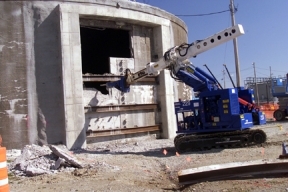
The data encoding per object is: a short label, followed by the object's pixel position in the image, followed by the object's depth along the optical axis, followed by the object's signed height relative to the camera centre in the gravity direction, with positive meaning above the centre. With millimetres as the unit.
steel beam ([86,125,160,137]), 13859 -593
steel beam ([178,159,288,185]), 6880 -1275
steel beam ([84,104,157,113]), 13977 +477
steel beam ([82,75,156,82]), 14123 +1845
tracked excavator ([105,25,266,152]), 11352 +191
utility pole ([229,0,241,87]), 23342 +3561
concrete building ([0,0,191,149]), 12492 +1696
